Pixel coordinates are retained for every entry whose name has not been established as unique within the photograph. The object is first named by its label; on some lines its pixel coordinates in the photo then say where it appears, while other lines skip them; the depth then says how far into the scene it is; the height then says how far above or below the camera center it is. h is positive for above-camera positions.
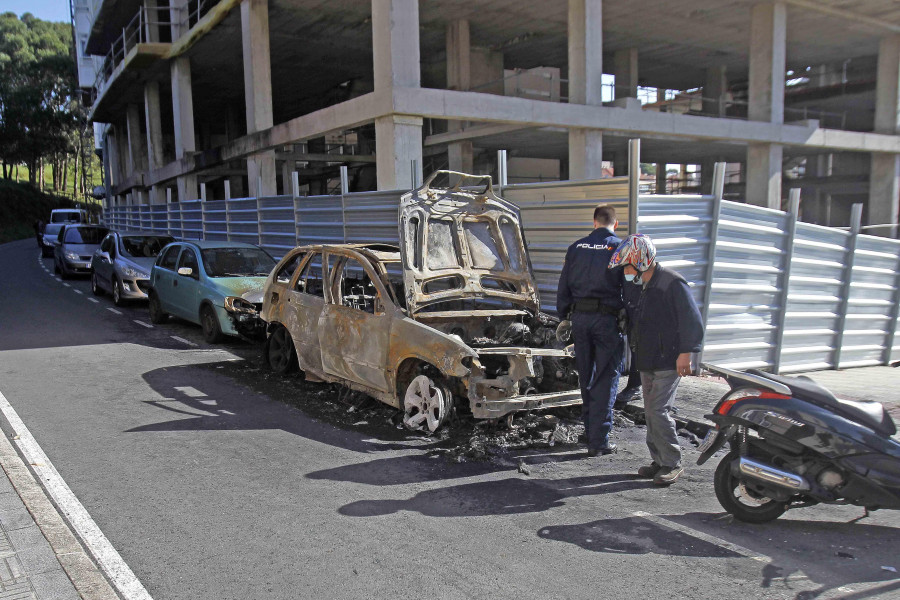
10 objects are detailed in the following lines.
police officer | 5.64 -0.91
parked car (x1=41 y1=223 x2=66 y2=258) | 29.36 -0.55
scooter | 4.10 -1.48
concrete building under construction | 17.91 +5.05
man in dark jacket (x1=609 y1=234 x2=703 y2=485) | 4.86 -0.89
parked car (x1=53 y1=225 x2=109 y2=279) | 20.19 -0.72
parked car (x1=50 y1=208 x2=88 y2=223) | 34.97 +0.45
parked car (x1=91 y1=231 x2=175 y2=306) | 14.12 -0.86
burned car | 5.93 -1.00
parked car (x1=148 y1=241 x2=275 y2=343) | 10.03 -1.01
